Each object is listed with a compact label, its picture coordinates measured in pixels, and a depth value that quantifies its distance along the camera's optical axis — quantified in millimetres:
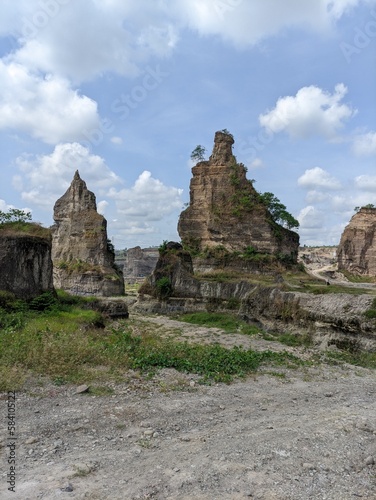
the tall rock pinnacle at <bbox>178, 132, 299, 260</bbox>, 51094
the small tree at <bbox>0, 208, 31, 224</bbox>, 23219
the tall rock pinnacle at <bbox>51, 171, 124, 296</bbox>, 57906
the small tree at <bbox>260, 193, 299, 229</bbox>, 57188
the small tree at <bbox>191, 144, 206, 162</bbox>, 59969
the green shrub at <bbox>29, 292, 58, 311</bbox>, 20734
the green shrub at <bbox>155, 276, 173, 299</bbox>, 41000
